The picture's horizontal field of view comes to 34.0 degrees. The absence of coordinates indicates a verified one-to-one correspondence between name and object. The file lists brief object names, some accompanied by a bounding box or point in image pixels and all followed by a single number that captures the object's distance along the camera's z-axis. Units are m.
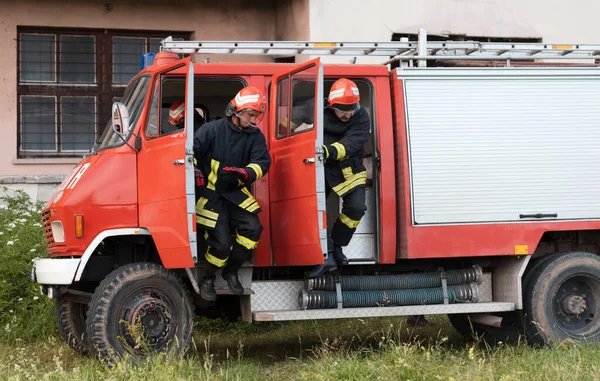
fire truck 7.74
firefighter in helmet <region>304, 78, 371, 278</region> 8.10
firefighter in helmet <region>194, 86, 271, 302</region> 7.82
